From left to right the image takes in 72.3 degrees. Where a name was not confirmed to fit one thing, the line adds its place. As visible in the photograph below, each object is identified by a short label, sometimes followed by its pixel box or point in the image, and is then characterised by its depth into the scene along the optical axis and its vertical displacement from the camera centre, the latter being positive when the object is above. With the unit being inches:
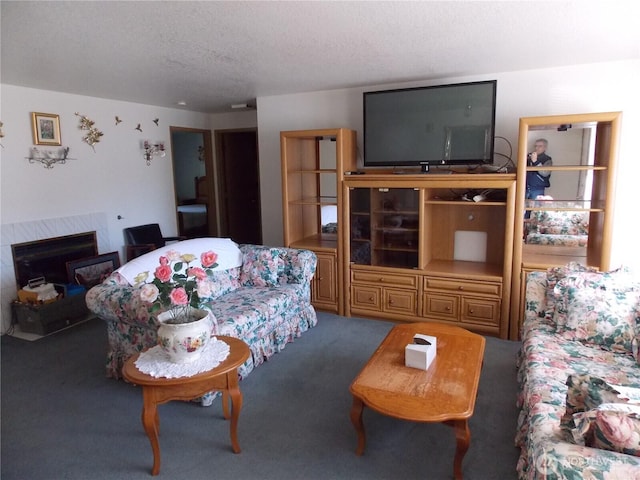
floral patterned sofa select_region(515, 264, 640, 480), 52.6 -34.5
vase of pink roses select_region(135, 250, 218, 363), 81.1 -26.2
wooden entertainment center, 136.7 -21.0
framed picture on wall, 159.0 +19.3
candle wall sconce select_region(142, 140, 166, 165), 203.3 +13.7
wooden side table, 78.5 -38.2
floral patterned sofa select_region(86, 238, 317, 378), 111.2 -36.3
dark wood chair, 189.8 -27.3
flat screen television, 142.6 +17.1
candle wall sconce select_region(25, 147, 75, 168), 159.3 +8.9
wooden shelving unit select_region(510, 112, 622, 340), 128.8 -4.9
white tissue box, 91.0 -37.4
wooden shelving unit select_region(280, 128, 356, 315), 161.9 -6.7
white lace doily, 80.0 -34.7
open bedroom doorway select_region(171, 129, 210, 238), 257.8 -3.9
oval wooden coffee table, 77.3 -40.3
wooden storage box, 152.6 -47.3
